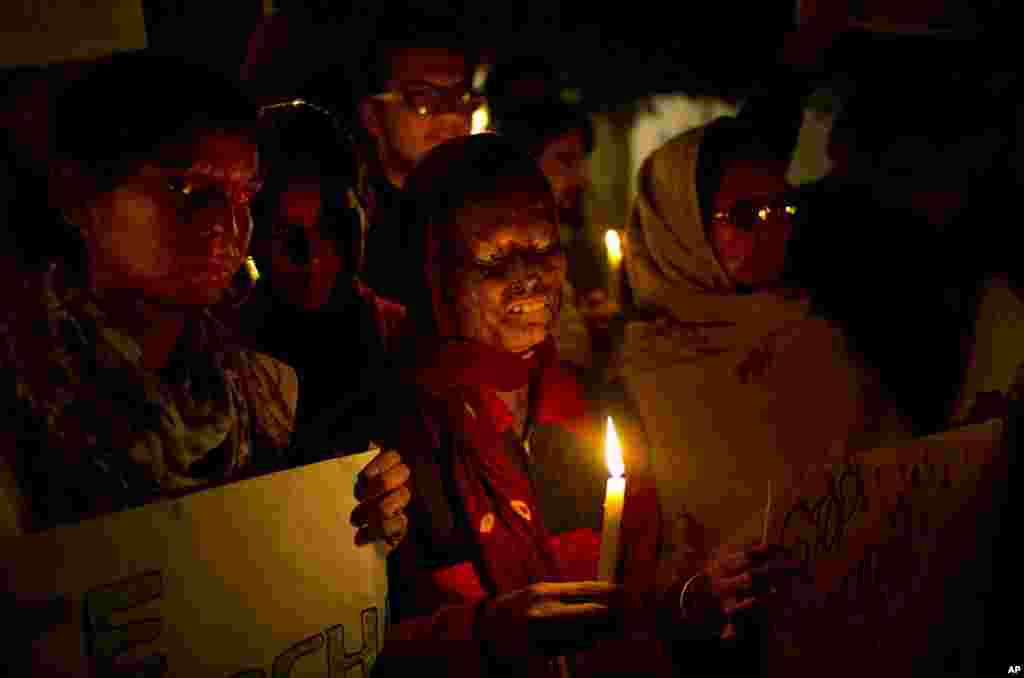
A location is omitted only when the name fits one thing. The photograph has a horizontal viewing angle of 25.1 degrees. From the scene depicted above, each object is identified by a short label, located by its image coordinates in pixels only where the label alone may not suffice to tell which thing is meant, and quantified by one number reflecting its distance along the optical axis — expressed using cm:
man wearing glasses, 263
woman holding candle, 213
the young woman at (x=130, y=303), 199
